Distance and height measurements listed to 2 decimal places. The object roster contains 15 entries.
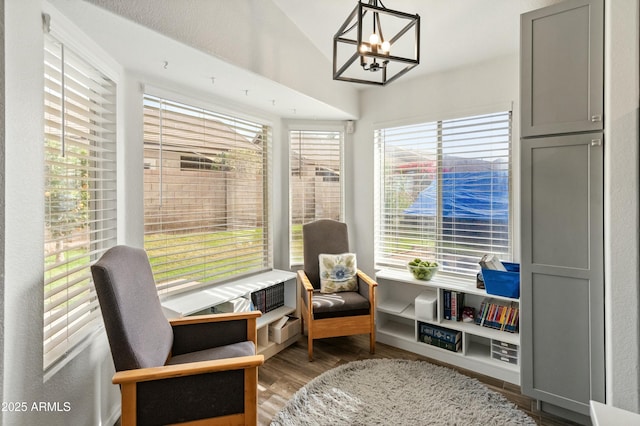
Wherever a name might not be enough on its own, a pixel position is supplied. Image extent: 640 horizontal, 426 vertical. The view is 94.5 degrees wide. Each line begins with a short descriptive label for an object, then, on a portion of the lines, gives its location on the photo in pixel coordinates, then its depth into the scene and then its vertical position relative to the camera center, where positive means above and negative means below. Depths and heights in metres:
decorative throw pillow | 2.93 -0.62
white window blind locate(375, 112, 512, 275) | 2.64 +0.18
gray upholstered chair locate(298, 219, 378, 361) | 2.57 -0.88
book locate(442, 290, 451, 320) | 2.69 -0.84
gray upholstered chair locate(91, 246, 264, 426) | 1.30 -0.72
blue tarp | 2.62 +0.13
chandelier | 1.30 +0.85
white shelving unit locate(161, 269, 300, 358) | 2.15 -0.68
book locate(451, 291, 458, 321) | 2.64 -0.85
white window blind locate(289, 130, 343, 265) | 3.32 +0.35
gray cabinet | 1.66 +0.02
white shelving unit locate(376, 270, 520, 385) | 2.37 -1.02
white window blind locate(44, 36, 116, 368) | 1.42 +0.13
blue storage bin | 2.28 -0.57
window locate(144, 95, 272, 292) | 2.25 +0.15
